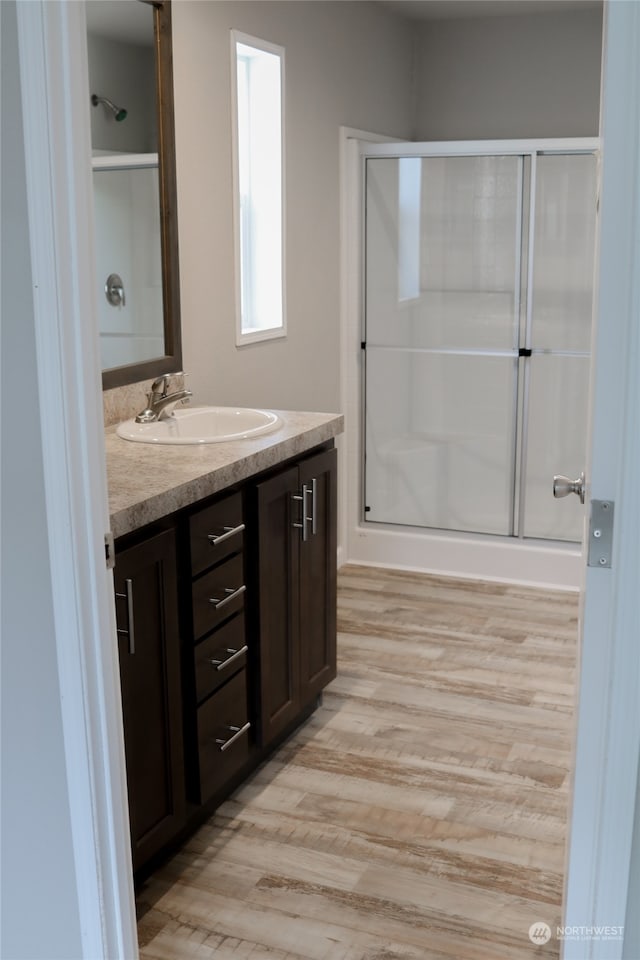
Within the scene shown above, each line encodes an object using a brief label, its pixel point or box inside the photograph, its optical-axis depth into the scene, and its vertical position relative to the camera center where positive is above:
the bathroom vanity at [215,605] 2.14 -0.82
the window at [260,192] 3.65 +0.24
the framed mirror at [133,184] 2.79 +0.21
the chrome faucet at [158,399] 2.86 -0.38
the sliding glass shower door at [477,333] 4.22 -0.31
